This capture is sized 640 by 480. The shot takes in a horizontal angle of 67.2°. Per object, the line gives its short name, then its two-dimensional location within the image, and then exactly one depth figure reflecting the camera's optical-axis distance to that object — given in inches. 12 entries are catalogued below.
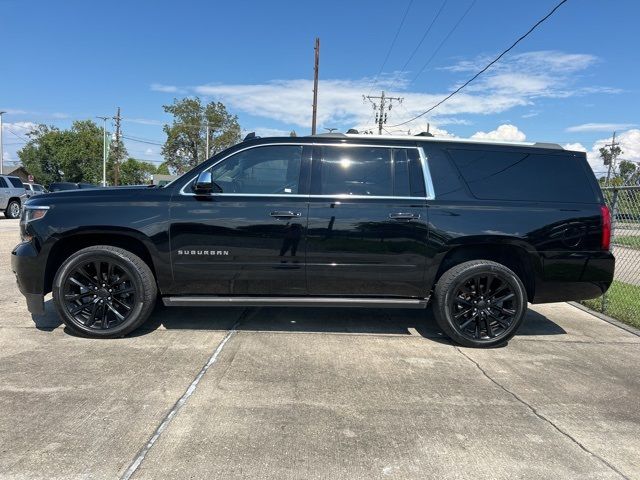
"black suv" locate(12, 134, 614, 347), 179.9
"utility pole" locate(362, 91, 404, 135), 1909.6
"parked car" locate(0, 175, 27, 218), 802.7
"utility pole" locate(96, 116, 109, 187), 2157.1
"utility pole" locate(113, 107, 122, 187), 2594.5
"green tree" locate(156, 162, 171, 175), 4525.3
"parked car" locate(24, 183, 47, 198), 1196.5
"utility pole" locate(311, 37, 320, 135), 1144.8
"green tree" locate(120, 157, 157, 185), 3395.7
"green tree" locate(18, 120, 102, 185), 2728.8
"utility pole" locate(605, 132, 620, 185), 2790.4
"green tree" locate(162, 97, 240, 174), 2677.2
